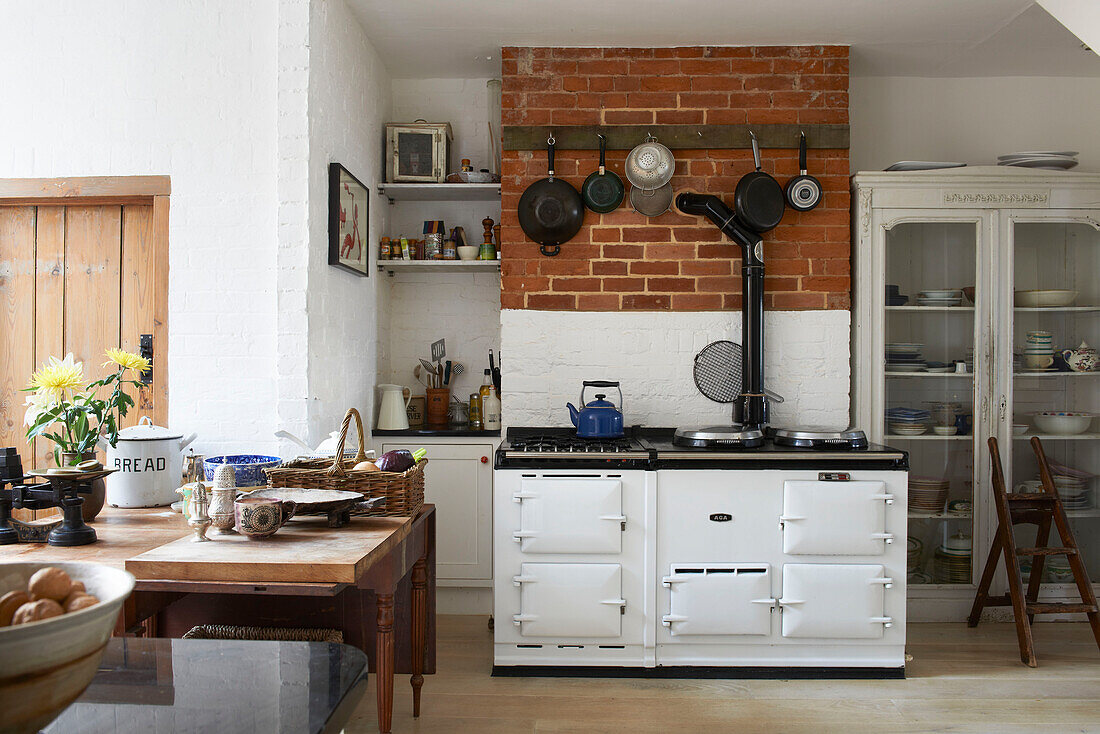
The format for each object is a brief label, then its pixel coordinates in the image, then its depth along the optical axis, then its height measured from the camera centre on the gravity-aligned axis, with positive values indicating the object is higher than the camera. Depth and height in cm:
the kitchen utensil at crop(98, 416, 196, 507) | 263 -34
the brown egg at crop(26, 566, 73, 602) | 82 -22
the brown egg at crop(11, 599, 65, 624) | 77 -24
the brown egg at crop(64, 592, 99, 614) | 81 -24
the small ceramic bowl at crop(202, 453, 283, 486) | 255 -32
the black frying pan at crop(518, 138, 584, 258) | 355 +72
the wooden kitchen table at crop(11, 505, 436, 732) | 182 -49
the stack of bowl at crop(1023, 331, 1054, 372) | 373 +10
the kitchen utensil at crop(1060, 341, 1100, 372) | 374 +7
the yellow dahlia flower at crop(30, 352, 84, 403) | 237 -3
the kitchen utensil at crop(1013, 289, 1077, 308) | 371 +35
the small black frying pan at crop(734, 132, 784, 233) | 347 +75
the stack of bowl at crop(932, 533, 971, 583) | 370 -88
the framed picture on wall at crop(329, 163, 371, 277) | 313 +61
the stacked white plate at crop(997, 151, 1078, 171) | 369 +100
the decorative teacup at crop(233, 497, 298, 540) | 199 -37
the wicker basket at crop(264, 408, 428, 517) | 232 -33
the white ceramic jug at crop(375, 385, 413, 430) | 373 -19
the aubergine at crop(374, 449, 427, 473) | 243 -28
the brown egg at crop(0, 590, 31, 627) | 79 -24
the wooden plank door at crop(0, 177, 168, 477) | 318 +34
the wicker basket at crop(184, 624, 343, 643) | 216 -73
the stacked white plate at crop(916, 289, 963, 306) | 369 +35
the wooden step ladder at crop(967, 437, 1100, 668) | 323 -76
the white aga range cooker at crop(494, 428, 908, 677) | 304 -73
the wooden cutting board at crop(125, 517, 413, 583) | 181 -44
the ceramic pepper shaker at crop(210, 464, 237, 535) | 203 -34
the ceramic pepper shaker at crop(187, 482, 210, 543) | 202 -37
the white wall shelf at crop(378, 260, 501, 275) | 380 +51
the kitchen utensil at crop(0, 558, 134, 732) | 73 -28
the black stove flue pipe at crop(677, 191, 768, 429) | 348 +34
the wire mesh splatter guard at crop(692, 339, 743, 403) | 361 +0
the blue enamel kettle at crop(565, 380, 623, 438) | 326 -20
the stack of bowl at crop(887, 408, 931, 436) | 369 -23
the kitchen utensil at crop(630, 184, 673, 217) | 355 +77
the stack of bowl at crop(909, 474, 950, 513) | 371 -57
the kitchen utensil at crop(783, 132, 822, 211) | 351 +79
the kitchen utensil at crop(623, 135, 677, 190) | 343 +90
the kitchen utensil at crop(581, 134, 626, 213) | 356 +81
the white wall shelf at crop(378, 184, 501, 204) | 379 +88
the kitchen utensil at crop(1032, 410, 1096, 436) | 375 -23
